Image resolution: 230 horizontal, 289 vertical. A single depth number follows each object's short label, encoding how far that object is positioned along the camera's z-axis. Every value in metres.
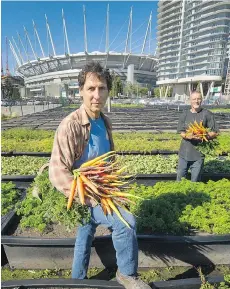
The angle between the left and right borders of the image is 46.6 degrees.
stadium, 133.05
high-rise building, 96.50
